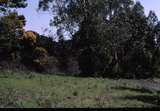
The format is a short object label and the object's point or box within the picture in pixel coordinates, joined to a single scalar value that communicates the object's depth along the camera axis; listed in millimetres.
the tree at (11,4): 28087
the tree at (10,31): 29034
